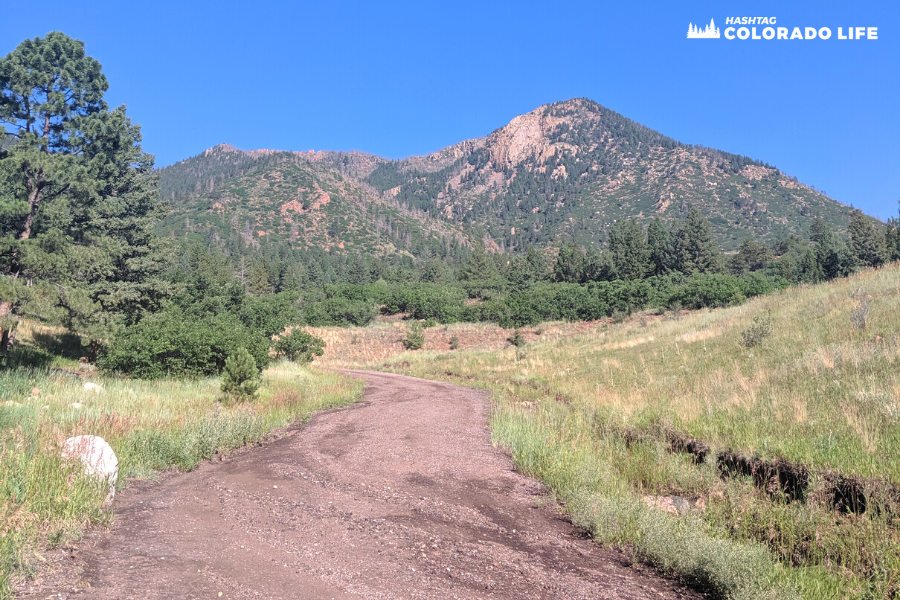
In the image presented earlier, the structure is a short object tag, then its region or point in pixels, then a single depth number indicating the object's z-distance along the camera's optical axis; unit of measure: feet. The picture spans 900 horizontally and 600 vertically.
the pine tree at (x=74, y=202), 51.62
